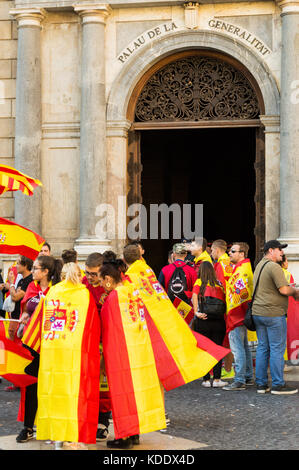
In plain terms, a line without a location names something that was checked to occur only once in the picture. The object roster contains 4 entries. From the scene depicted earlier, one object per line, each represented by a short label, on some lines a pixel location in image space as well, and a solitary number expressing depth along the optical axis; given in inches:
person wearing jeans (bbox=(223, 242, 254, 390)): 414.9
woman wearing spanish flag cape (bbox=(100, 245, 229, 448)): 266.2
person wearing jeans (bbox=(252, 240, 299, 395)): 392.8
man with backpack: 445.4
